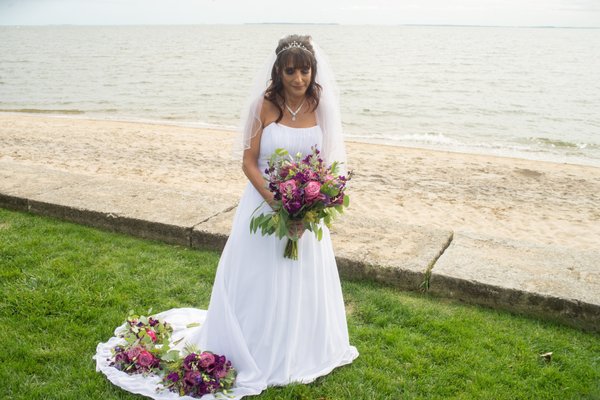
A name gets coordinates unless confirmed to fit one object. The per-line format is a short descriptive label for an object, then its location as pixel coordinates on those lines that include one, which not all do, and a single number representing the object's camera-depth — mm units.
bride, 3330
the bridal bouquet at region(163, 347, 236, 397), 3312
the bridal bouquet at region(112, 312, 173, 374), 3543
